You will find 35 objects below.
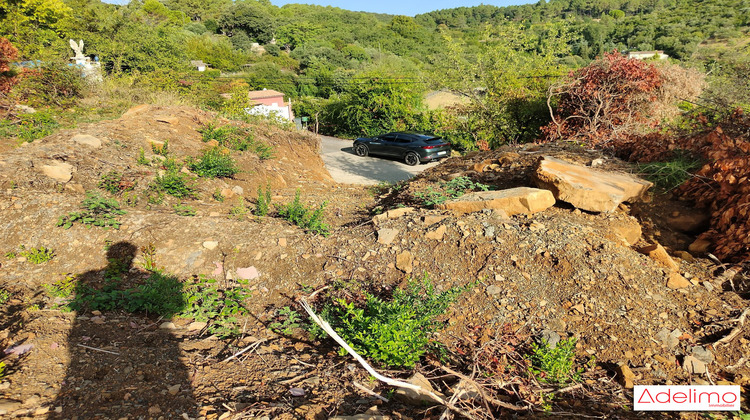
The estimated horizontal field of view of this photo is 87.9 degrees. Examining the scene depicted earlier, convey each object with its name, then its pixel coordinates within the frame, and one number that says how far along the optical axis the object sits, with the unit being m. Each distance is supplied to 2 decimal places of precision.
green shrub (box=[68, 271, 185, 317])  3.44
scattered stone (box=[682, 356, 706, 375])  2.89
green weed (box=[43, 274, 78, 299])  3.54
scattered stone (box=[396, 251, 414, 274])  3.97
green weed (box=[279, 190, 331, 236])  4.84
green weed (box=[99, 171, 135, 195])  5.65
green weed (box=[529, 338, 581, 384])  2.77
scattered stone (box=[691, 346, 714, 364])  2.98
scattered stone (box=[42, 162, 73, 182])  5.48
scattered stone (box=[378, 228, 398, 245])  4.33
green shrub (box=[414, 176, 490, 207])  5.14
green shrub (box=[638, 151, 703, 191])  4.87
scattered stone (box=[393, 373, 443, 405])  2.46
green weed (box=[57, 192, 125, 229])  4.47
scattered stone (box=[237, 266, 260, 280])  4.04
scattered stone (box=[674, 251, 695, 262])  4.11
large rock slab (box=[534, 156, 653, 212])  4.59
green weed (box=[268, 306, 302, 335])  3.33
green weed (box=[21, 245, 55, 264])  4.00
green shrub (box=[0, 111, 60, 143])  7.30
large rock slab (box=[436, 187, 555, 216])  4.63
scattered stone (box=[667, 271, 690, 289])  3.64
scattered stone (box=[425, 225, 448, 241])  4.23
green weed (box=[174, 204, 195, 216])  5.20
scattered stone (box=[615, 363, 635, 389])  2.76
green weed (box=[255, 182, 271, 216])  5.47
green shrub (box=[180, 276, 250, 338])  3.37
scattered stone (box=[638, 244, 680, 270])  3.88
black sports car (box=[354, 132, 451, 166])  16.70
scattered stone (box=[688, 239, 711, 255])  4.17
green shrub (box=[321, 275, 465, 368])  2.75
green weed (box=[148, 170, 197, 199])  5.91
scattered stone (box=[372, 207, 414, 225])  4.86
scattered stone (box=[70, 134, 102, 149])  6.61
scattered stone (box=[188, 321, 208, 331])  3.35
